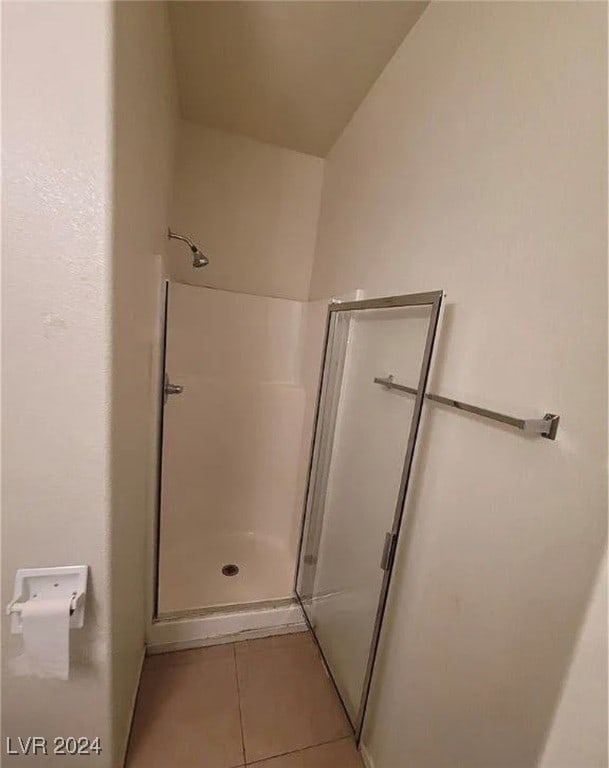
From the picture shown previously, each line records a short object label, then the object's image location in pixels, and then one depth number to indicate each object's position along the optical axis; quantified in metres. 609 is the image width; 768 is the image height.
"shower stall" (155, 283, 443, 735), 1.11
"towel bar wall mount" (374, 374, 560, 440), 0.59
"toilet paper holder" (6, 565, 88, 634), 0.76
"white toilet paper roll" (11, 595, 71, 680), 0.74
